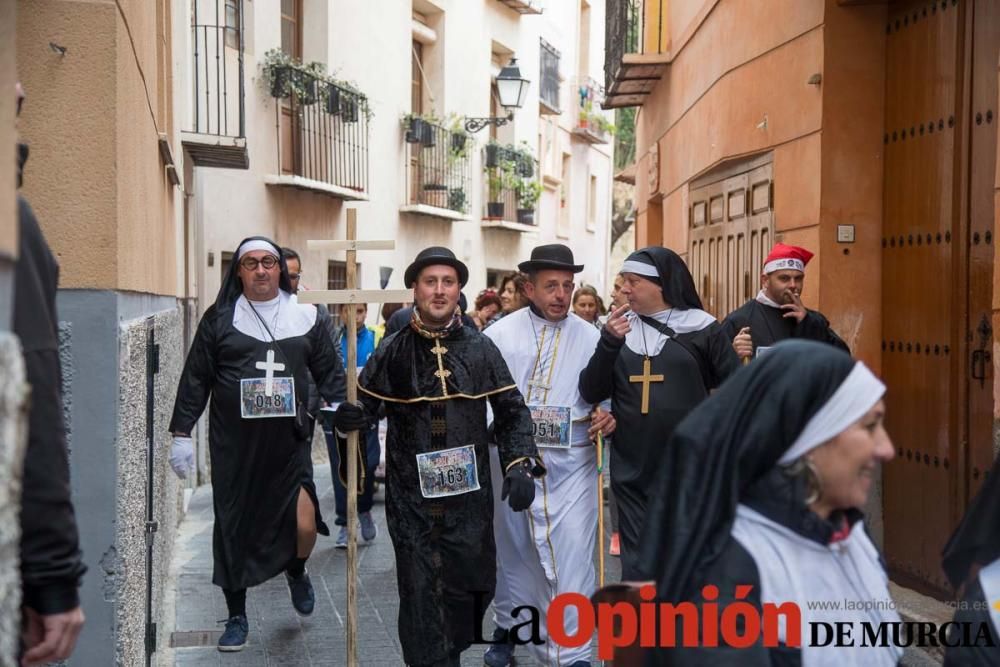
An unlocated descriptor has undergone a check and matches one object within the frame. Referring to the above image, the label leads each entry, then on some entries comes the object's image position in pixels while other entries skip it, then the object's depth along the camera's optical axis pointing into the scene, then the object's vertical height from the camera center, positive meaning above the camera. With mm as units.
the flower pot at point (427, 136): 21422 +2311
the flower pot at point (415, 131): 21078 +2340
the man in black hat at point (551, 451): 7139 -784
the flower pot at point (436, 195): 22500 +1527
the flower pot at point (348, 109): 17938 +2262
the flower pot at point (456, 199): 23219 +1490
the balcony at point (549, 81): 29547 +4366
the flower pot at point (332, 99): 17547 +2317
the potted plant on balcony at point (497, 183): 25859 +1943
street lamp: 20062 +2835
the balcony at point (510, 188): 25812 +1911
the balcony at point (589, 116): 33906 +4145
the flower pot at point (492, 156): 25522 +2401
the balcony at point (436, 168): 21469 +1940
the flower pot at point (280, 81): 16141 +2333
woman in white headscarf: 2959 -394
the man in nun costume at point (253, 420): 7668 -668
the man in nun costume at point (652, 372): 7188 -389
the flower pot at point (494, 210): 26031 +1477
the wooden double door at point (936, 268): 7898 +147
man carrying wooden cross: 6387 -713
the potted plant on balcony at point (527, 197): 27219 +1802
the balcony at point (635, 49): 16562 +2918
